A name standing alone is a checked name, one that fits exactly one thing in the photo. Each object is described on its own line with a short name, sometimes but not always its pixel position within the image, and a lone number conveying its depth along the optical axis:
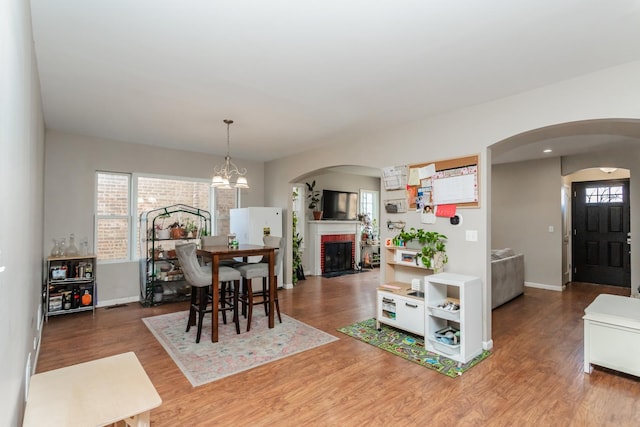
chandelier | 3.80
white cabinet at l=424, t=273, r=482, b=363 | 2.99
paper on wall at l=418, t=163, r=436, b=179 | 3.72
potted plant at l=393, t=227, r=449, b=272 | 3.53
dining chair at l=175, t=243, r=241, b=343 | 3.45
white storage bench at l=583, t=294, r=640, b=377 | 2.58
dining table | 3.41
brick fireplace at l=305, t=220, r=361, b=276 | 7.73
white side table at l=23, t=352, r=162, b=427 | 1.32
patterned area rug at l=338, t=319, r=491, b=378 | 2.88
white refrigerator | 5.66
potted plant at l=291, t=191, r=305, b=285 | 6.69
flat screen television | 7.98
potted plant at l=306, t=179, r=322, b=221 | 7.80
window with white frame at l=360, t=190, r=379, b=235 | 9.05
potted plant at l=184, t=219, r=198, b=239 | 5.44
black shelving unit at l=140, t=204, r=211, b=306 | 5.00
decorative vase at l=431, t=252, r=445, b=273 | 3.51
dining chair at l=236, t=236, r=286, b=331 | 3.82
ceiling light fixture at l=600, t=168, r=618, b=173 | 6.03
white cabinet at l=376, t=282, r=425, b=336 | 3.42
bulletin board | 3.38
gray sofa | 4.66
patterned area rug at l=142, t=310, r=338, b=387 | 2.85
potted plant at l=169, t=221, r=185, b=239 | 5.27
